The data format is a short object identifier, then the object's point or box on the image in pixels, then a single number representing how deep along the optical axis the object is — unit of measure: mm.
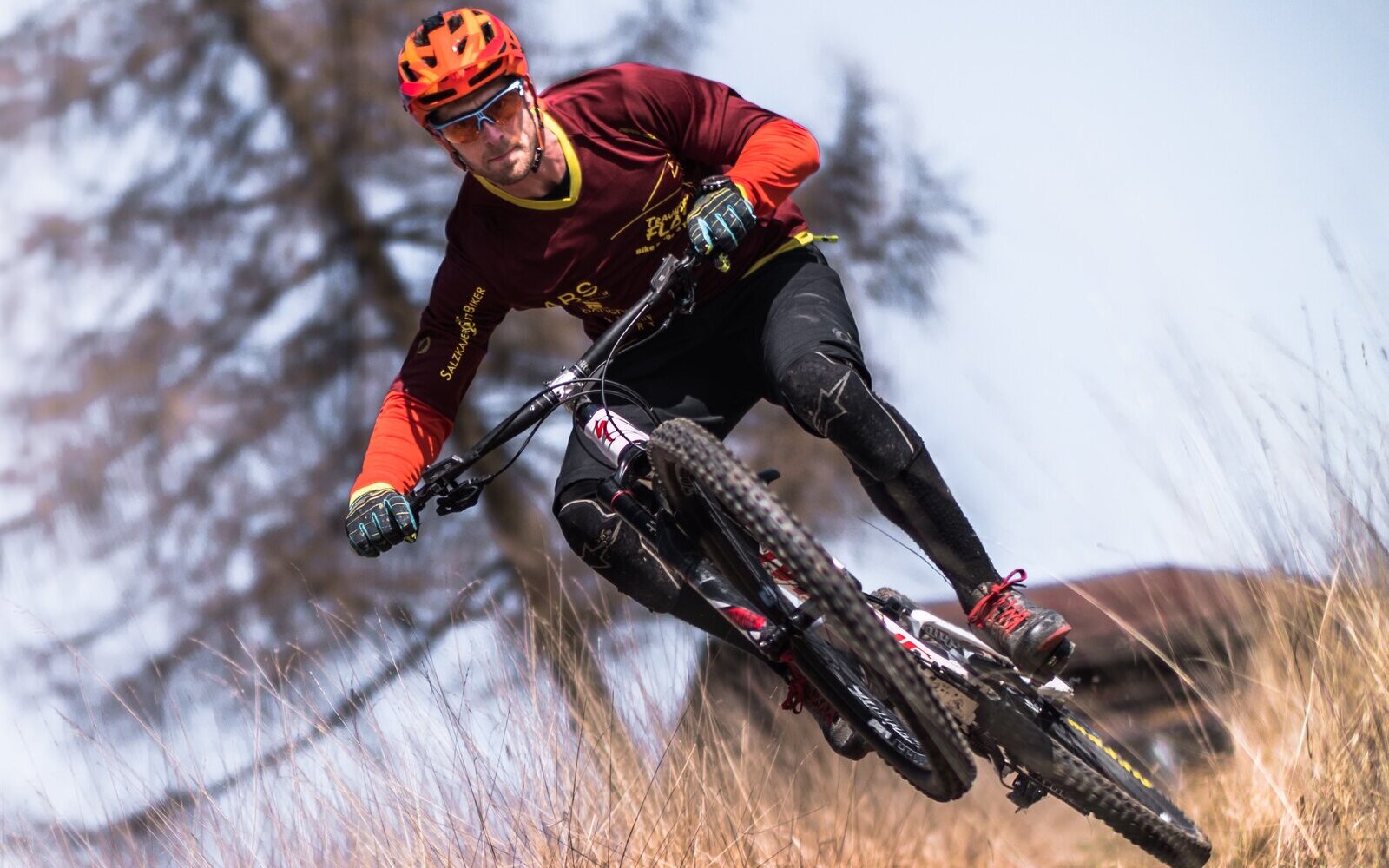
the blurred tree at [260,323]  15172
